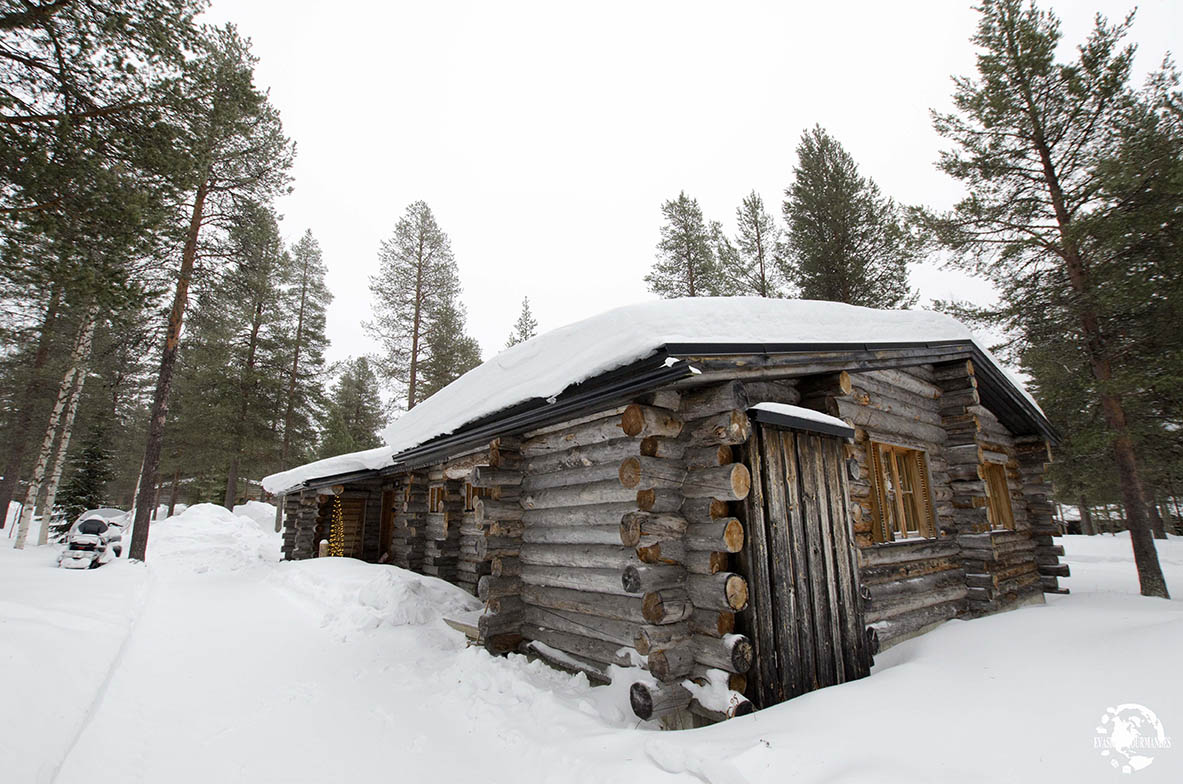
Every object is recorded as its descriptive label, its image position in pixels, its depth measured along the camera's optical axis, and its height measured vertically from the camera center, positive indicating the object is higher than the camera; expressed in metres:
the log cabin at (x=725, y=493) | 4.75 +0.19
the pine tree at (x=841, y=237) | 18.72 +10.01
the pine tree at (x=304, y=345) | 25.45 +8.45
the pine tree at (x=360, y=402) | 28.94 +6.32
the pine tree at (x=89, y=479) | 19.98 +1.40
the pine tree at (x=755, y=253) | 22.00 +11.27
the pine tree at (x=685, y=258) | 21.12 +10.40
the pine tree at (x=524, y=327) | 25.11 +8.89
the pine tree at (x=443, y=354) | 22.56 +6.90
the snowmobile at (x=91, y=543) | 13.11 -0.78
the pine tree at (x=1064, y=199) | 10.25 +6.72
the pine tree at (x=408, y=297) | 22.70 +9.47
